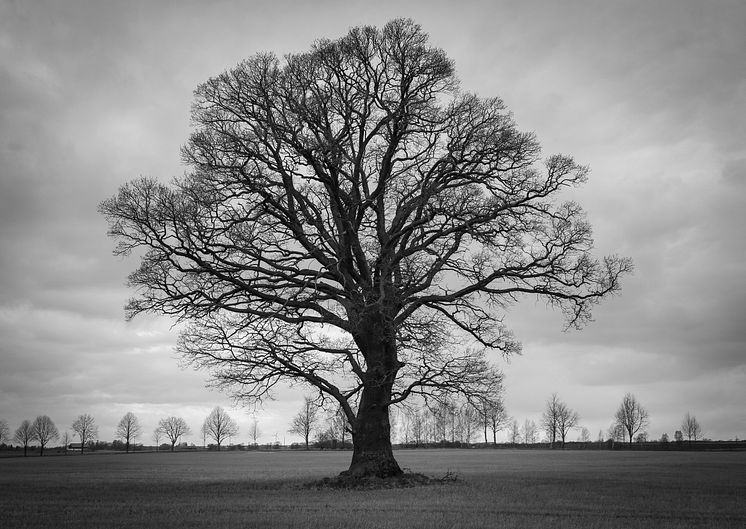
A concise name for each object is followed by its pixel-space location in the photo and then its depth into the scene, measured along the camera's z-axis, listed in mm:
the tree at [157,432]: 165500
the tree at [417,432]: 151875
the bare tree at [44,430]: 140125
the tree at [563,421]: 143500
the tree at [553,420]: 144000
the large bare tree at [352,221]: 21625
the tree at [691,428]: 152500
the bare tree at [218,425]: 170875
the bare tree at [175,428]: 164750
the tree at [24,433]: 139125
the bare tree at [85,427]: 158125
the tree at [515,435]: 169400
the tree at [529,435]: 173100
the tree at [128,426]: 162125
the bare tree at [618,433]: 146125
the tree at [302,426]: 136000
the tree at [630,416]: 135875
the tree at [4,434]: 144625
